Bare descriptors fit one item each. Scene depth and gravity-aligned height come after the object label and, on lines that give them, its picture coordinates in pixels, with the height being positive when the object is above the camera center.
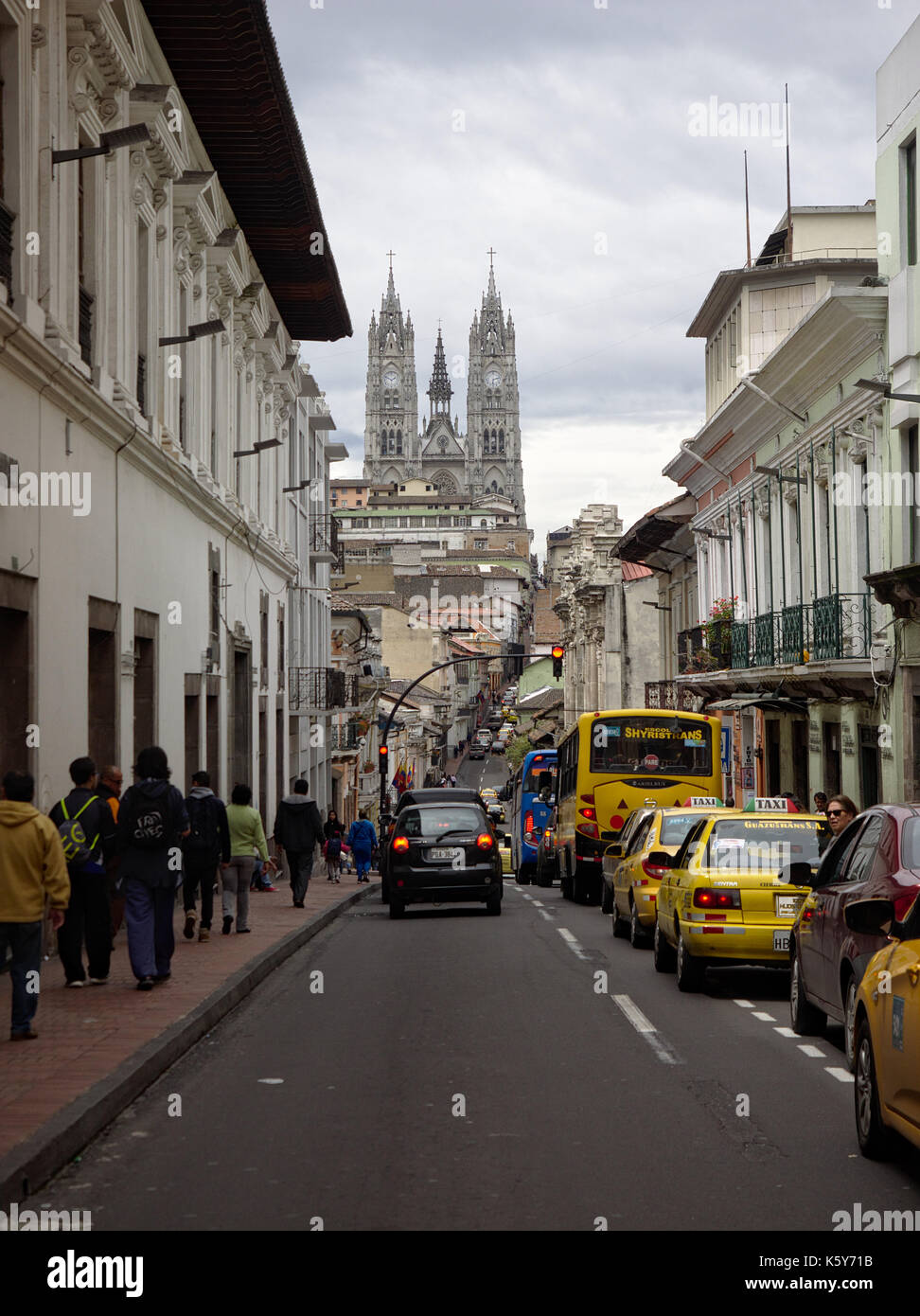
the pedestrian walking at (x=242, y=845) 17.80 -1.30
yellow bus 26.78 -0.80
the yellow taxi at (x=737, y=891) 13.08 -1.39
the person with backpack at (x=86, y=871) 12.03 -1.07
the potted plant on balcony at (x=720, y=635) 33.72 +1.75
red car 9.05 -1.12
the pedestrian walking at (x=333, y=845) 37.47 -2.81
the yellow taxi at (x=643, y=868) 16.72 -1.56
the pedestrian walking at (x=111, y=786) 13.98 -0.50
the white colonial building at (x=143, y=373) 14.18 +4.18
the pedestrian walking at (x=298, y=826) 22.02 -1.36
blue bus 43.56 -2.47
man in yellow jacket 9.88 -0.95
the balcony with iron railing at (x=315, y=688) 38.75 +0.89
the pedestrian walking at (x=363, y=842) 33.66 -2.48
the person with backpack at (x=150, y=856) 12.28 -0.97
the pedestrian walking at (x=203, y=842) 17.22 -1.21
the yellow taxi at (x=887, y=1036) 6.62 -1.36
